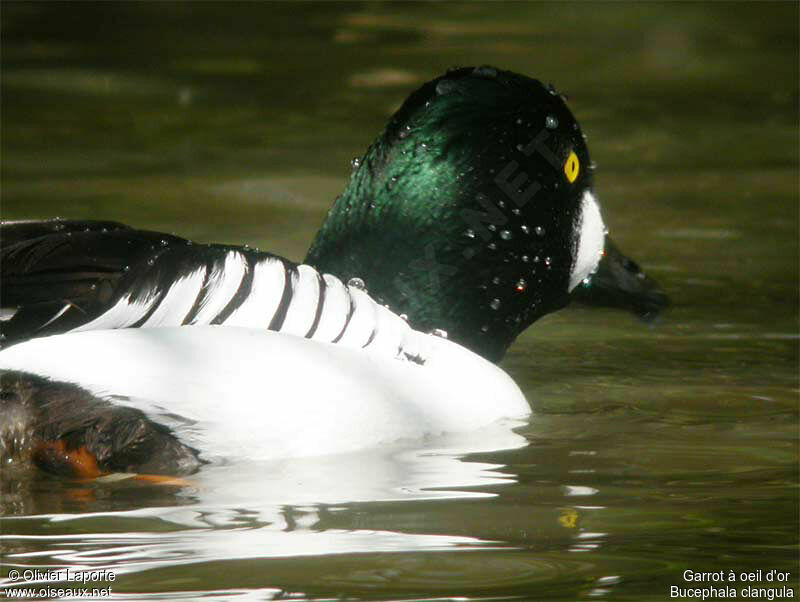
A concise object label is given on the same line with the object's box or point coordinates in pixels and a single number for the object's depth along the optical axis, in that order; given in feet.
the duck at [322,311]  26.50
